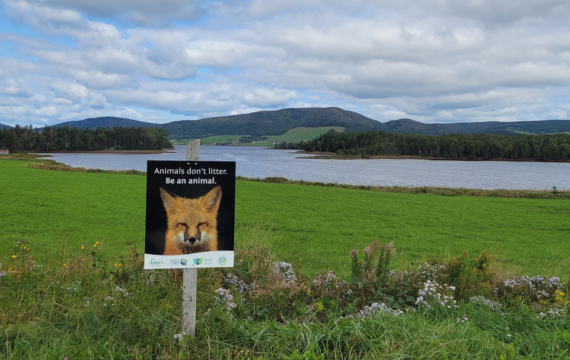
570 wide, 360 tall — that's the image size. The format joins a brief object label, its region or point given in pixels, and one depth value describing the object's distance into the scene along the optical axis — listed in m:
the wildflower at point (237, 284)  6.26
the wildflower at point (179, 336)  4.03
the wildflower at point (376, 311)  4.88
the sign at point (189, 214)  4.36
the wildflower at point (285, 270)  6.64
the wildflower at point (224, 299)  5.05
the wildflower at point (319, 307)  4.96
